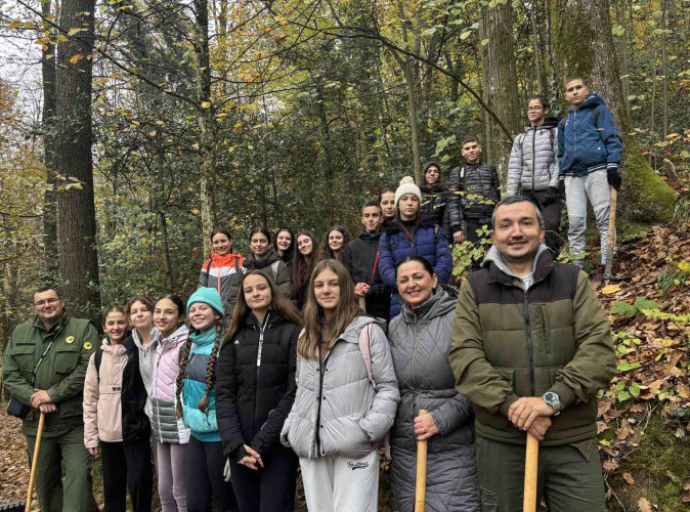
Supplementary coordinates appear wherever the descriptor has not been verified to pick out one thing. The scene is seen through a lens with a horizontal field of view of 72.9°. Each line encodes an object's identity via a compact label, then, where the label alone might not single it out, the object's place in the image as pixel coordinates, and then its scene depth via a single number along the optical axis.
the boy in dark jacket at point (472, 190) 6.32
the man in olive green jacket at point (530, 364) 2.35
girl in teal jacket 3.76
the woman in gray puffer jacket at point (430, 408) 2.84
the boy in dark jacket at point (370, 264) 5.02
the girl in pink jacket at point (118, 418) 4.40
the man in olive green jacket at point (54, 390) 4.91
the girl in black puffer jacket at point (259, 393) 3.40
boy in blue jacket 5.23
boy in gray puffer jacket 5.82
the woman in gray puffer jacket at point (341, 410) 2.98
